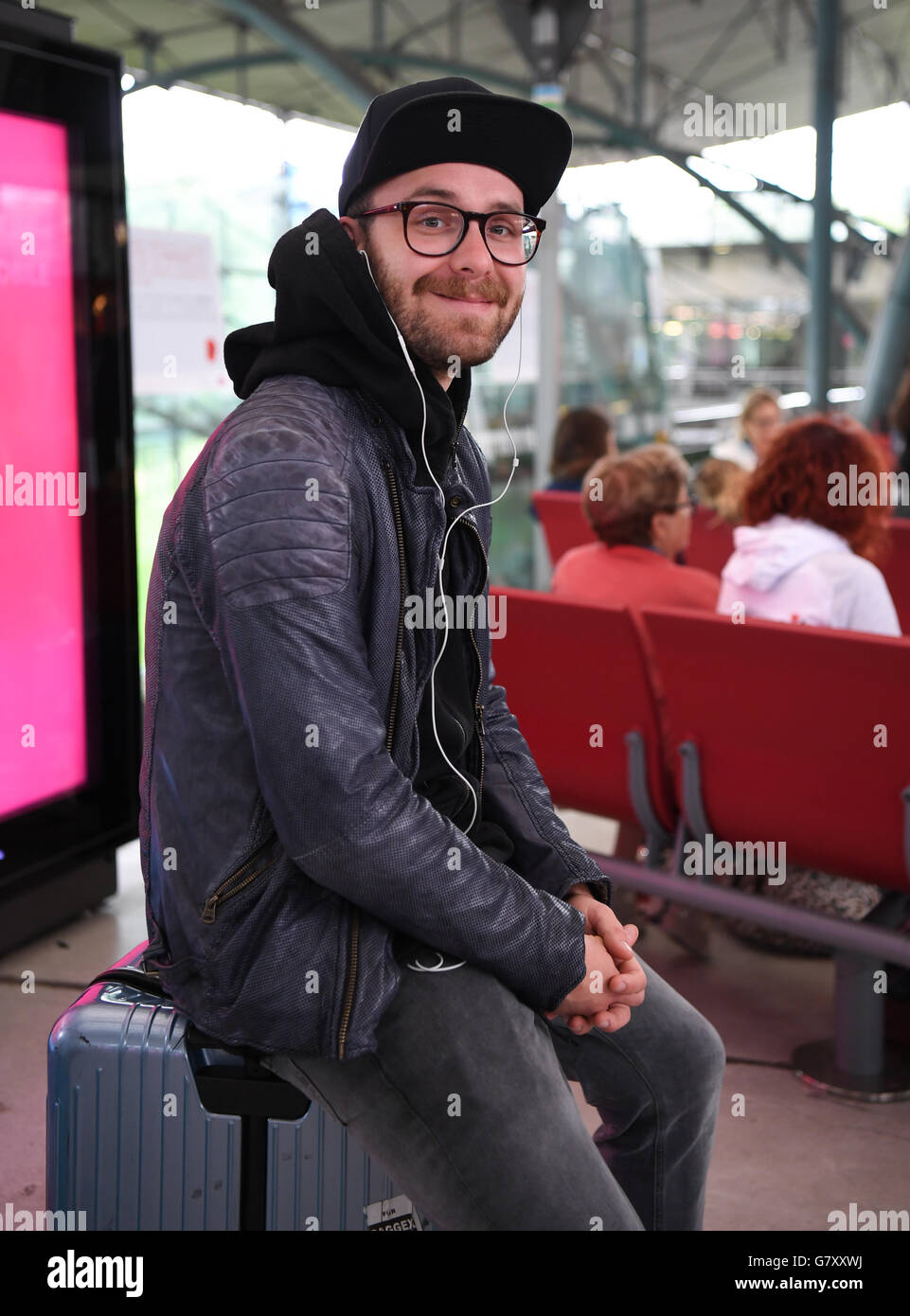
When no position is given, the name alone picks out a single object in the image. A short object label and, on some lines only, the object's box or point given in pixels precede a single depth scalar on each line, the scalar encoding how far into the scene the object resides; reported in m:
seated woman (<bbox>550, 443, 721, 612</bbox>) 3.78
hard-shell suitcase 1.70
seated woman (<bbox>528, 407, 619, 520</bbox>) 5.96
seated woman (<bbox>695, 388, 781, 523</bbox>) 5.71
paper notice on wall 5.00
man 1.50
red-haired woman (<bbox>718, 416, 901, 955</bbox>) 3.48
